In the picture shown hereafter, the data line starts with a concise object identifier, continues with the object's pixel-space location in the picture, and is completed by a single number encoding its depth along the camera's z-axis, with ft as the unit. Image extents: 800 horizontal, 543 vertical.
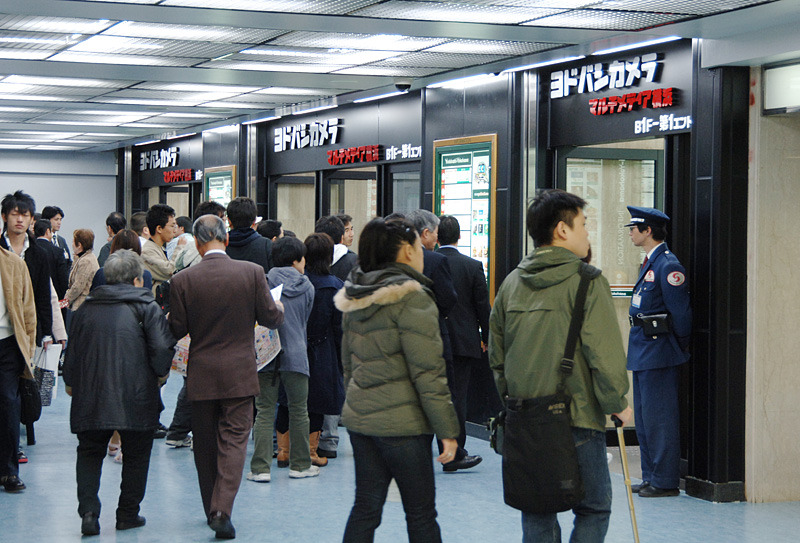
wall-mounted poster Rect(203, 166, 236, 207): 46.99
